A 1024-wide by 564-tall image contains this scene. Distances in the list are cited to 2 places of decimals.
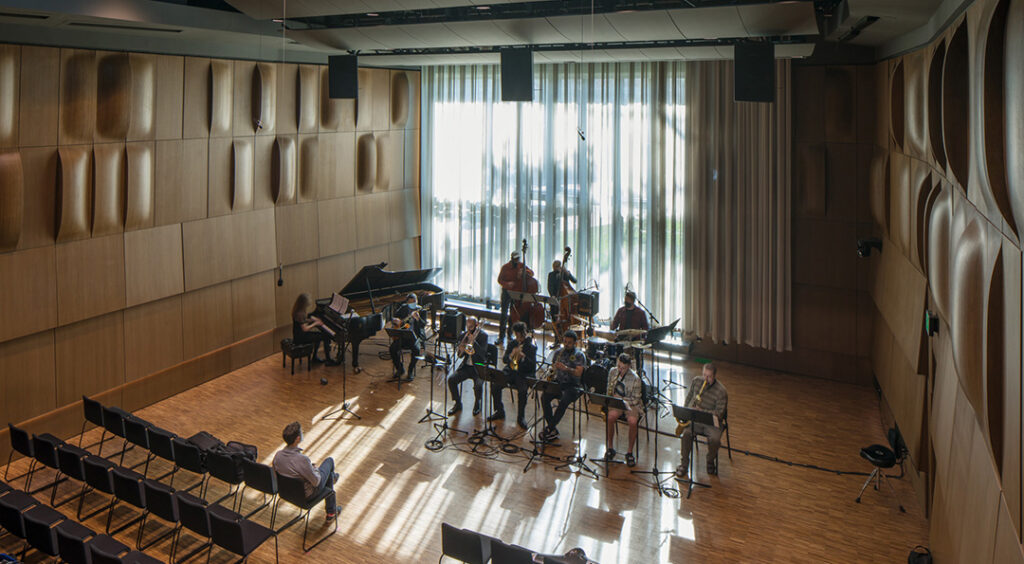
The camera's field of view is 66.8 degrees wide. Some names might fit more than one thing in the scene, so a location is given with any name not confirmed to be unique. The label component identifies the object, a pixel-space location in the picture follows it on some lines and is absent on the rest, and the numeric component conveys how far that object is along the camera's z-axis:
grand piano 11.88
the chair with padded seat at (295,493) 7.03
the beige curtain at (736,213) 11.79
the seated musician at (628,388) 8.71
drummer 10.79
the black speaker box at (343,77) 11.63
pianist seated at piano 11.76
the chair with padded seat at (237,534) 6.33
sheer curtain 12.85
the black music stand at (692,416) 7.89
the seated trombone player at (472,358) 10.01
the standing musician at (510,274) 12.80
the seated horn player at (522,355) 9.39
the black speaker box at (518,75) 10.20
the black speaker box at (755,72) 8.83
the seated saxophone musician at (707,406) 8.40
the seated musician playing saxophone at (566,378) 9.29
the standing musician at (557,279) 11.84
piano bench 11.83
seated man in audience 7.12
